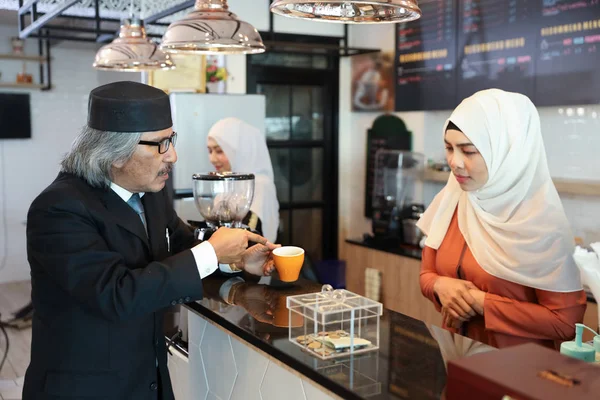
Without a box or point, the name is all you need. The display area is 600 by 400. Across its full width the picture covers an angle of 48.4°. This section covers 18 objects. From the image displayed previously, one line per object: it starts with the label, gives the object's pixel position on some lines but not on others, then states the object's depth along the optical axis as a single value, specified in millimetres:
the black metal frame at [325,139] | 5656
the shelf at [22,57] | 6828
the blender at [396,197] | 4773
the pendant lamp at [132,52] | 3082
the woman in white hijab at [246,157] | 4066
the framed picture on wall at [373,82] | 5443
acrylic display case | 1562
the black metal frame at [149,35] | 3868
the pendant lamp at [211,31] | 2215
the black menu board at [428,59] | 4746
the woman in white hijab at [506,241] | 2074
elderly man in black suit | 1613
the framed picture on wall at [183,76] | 4969
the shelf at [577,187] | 3791
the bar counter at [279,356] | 1411
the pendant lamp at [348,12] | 1704
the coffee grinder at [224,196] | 2453
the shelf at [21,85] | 6871
